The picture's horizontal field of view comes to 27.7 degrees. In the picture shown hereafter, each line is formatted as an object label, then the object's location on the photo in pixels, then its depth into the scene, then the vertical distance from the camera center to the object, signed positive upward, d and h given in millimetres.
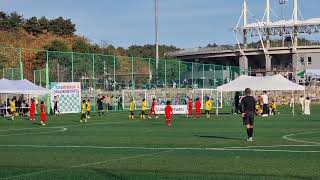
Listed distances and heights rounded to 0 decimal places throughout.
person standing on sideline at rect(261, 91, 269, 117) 48312 -100
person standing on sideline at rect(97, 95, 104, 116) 54750 -103
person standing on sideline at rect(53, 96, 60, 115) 55438 -17
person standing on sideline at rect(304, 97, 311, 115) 49969 -261
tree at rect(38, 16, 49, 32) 123312 +15265
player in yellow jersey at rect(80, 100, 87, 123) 42031 -467
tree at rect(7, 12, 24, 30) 121188 +15306
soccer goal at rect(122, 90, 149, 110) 67931 +814
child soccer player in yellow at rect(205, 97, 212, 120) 46406 -165
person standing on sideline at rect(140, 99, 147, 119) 45562 -484
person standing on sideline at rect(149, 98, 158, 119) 48125 -484
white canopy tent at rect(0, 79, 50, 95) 47591 +1230
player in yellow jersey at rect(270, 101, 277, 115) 52050 -428
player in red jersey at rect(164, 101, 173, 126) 36625 -525
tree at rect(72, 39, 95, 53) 110519 +9872
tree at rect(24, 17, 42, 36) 121312 +14549
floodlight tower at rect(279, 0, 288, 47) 123131 +19289
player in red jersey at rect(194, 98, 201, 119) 47125 -385
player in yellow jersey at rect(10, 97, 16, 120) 48125 -310
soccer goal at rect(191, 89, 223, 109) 69175 +1041
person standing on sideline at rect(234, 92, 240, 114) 53519 +305
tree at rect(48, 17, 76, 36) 124288 +14935
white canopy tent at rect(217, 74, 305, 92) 48716 +1483
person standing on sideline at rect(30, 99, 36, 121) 45188 -501
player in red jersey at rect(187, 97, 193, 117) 48375 -282
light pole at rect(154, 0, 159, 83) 90556 +10679
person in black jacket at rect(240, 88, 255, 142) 23203 -245
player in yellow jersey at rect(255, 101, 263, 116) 49344 -406
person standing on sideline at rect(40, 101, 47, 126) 38750 -548
